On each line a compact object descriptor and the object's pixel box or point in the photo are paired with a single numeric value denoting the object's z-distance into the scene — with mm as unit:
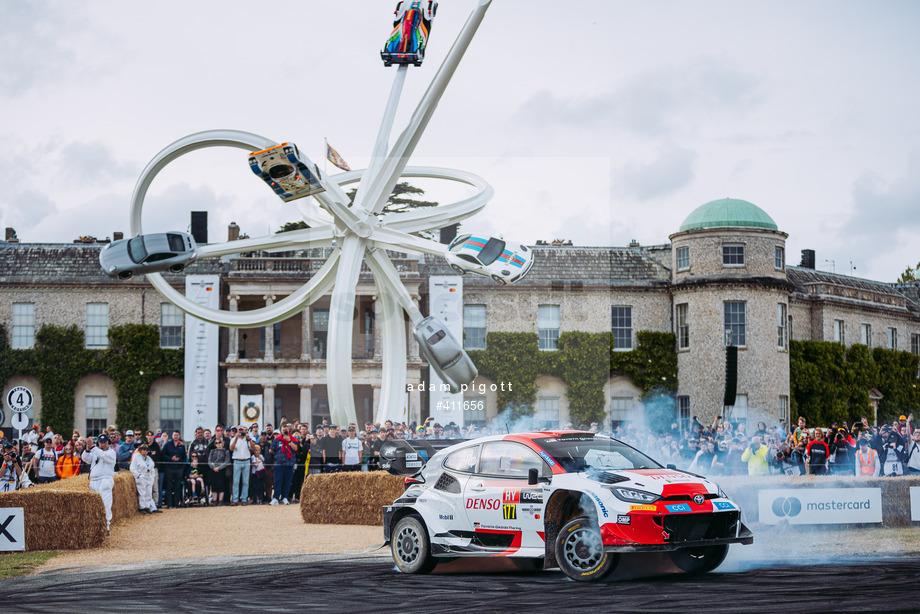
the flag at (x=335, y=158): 32406
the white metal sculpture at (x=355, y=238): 29594
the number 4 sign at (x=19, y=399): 28264
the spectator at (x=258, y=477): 27062
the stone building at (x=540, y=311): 49000
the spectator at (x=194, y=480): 27578
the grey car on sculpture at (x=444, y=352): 29938
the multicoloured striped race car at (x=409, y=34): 30969
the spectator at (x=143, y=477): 25016
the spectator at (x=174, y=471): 27172
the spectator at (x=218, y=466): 27078
